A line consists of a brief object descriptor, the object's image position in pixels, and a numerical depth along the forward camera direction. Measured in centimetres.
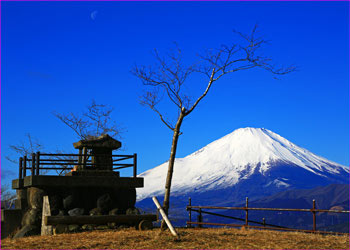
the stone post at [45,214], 2357
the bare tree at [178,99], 2101
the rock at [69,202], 2488
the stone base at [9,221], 2656
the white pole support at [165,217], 1797
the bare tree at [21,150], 4134
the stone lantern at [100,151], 2803
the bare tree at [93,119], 3881
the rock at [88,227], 2275
